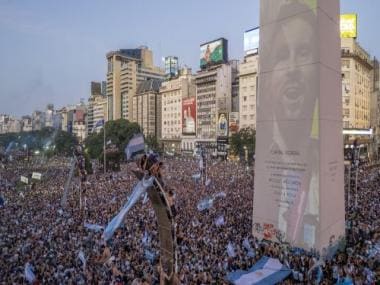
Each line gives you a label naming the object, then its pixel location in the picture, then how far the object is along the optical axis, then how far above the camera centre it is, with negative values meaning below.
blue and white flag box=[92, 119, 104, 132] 44.74 +1.01
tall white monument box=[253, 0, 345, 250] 17.48 +0.21
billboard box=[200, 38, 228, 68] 98.19 +20.49
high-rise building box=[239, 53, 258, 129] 89.44 +9.64
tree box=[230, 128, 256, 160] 71.44 -1.96
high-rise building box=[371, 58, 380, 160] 87.06 +5.52
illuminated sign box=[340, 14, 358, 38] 71.06 +19.55
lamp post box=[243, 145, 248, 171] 62.78 -3.64
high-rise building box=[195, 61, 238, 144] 97.69 +8.39
